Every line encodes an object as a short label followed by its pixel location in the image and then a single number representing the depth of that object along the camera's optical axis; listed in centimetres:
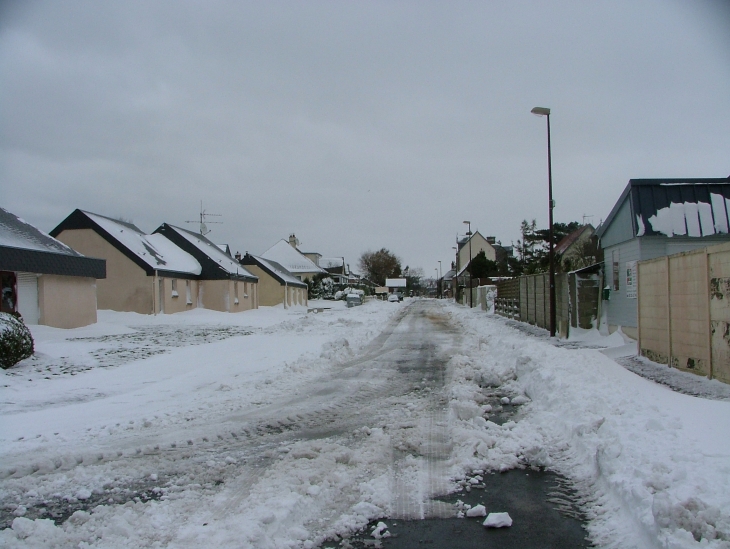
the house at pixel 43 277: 1883
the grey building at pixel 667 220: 1510
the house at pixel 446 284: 11731
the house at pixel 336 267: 10585
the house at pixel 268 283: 5059
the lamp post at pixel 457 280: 8101
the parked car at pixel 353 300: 5184
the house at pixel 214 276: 3716
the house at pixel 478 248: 10038
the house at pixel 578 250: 4116
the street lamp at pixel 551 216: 1873
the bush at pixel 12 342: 1149
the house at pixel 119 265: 3011
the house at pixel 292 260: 7756
